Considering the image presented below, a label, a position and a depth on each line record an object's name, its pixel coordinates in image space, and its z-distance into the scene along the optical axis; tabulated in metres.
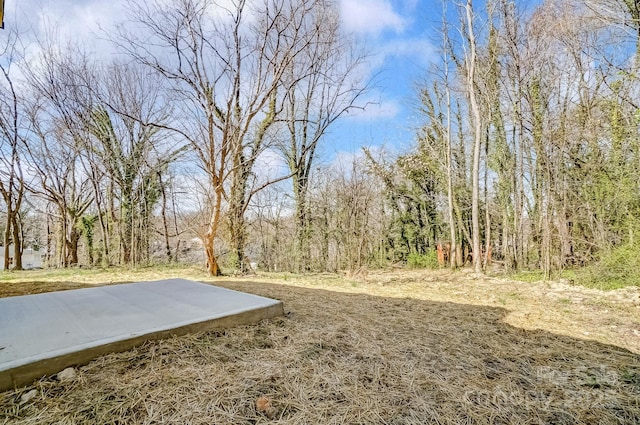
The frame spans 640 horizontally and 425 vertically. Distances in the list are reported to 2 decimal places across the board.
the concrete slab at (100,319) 1.33
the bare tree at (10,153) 6.62
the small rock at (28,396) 1.15
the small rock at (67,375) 1.29
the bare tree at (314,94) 5.67
